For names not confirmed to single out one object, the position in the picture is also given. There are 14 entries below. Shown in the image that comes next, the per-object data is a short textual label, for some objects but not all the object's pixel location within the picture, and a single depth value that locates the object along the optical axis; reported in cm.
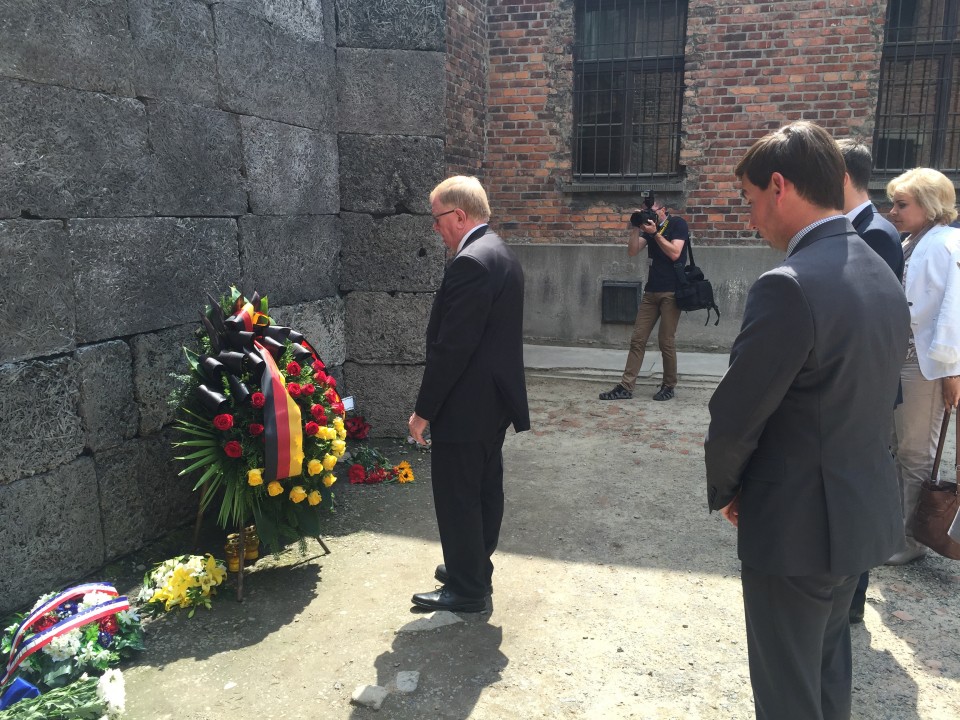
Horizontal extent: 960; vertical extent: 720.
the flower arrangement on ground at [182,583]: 355
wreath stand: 369
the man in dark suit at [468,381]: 332
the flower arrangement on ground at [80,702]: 270
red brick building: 850
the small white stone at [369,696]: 290
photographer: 722
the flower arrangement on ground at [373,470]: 530
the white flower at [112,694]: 281
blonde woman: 371
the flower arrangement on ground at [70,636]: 294
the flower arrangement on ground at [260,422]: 357
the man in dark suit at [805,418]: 197
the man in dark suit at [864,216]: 329
